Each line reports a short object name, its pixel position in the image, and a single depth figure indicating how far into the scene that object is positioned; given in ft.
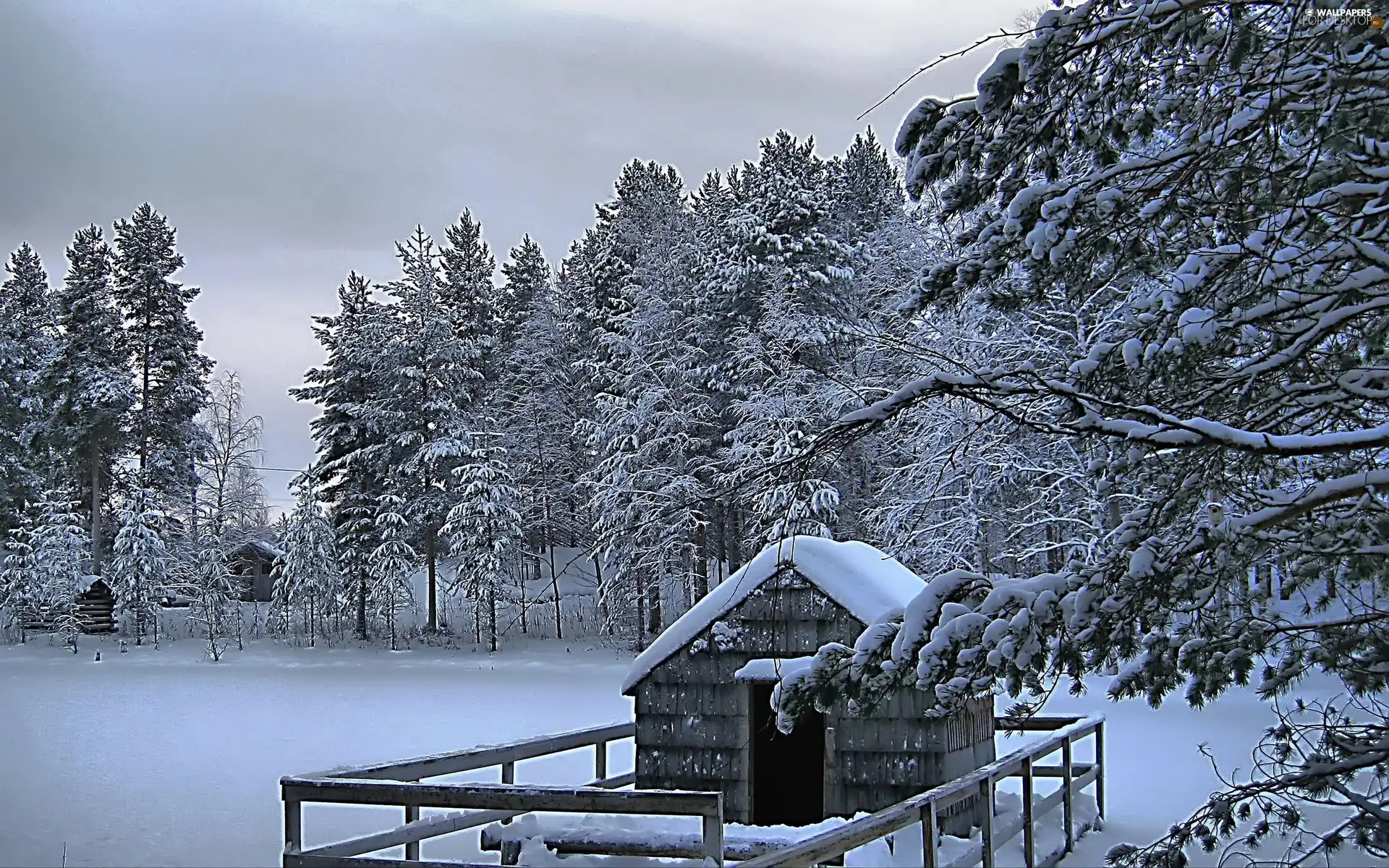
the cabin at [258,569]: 176.76
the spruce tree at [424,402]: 133.39
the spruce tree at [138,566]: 133.90
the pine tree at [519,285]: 186.60
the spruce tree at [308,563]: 132.16
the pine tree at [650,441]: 110.11
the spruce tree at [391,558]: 128.98
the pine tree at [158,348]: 154.10
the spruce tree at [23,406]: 154.20
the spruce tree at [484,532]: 124.57
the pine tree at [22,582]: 138.00
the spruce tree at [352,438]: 137.08
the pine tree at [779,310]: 100.48
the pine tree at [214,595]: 133.18
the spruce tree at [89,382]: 148.36
